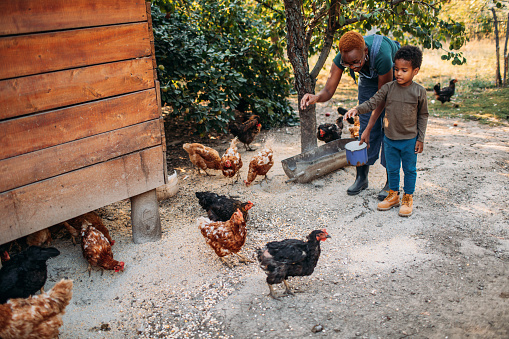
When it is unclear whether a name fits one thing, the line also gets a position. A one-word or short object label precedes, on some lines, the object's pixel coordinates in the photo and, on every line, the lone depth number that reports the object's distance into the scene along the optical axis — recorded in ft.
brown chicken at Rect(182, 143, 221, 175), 19.03
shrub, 21.22
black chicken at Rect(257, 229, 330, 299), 10.55
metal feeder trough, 17.72
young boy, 13.12
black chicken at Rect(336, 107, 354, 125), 26.33
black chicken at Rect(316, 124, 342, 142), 21.76
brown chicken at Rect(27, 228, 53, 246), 12.95
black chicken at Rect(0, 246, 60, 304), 9.73
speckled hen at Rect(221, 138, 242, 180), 18.02
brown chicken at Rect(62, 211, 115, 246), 13.47
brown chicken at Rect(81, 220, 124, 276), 11.80
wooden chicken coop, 9.98
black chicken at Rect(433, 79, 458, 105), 30.35
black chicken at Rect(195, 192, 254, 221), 14.24
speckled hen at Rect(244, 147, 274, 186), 17.70
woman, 13.70
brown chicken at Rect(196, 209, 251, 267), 12.23
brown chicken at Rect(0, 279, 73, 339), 8.95
